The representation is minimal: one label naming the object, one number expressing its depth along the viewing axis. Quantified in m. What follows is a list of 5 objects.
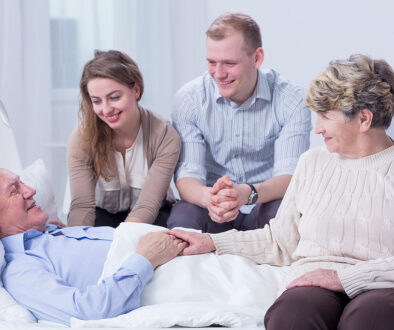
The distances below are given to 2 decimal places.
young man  2.85
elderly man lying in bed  2.27
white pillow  2.77
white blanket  2.22
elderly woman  2.23
